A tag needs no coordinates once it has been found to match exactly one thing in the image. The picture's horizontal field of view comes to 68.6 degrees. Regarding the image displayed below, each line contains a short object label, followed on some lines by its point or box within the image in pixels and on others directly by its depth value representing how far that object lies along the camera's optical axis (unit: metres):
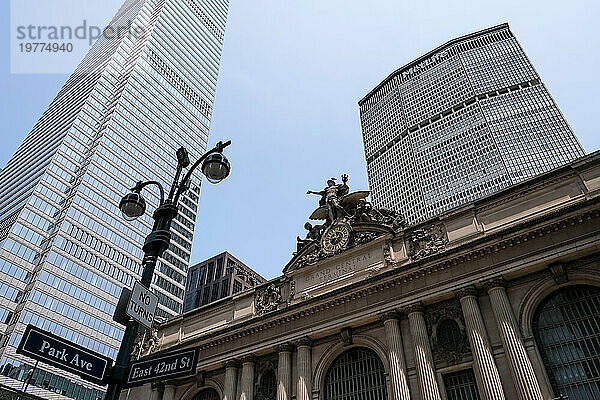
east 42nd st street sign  9.33
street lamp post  8.83
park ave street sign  8.41
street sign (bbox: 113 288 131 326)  8.89
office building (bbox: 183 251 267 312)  99.72
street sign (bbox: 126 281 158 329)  9.05
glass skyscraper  58.69
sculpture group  27.88
